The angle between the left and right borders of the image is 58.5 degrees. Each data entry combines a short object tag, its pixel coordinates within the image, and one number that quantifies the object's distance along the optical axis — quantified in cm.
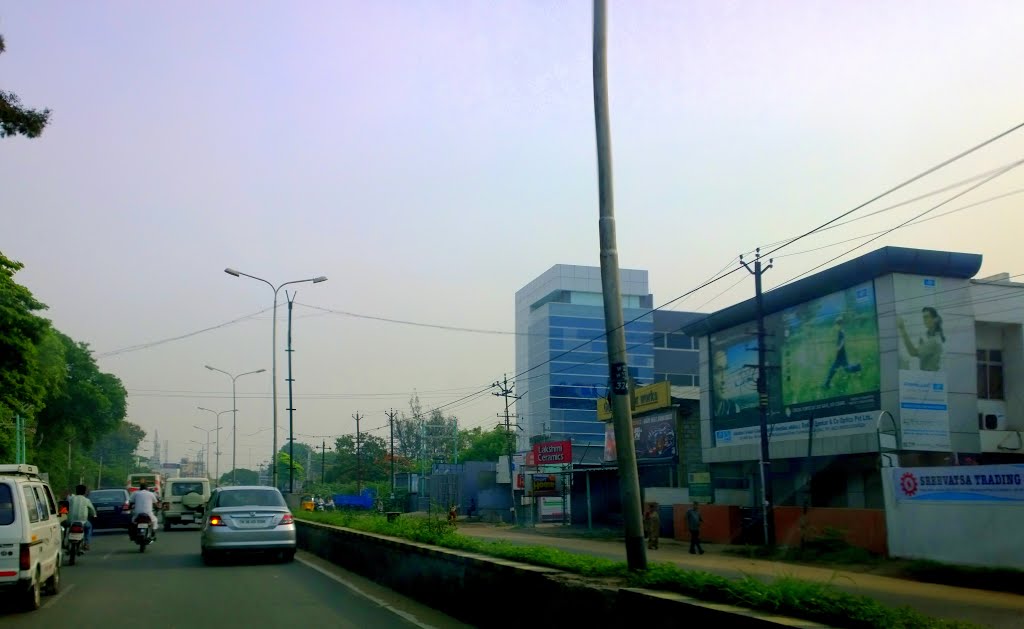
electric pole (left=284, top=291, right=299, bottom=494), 3938
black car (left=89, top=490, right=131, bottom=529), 3172
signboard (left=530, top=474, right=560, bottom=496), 4725
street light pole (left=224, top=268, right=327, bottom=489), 3791
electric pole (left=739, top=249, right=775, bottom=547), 3039
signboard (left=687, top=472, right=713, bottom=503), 3869
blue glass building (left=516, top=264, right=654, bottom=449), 9125
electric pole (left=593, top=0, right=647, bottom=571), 870
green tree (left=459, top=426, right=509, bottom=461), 10294
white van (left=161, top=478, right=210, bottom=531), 3478
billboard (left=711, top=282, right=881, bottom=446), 3050
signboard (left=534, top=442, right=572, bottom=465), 4778
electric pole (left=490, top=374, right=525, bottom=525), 6050
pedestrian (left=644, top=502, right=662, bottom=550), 3272
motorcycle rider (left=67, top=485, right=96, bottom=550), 1938
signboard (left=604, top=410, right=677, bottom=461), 4175
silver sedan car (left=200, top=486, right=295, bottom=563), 1828
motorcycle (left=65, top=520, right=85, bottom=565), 1905
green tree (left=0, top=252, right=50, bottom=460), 3291
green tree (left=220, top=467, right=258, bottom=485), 15700
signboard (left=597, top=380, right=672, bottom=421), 4278
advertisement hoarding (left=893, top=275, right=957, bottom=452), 2928
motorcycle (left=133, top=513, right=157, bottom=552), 2197
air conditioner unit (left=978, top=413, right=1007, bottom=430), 3089
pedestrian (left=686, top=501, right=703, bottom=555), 3072
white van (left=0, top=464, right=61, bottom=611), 1079
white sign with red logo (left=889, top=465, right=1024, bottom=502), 2080
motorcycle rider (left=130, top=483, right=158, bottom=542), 2200
